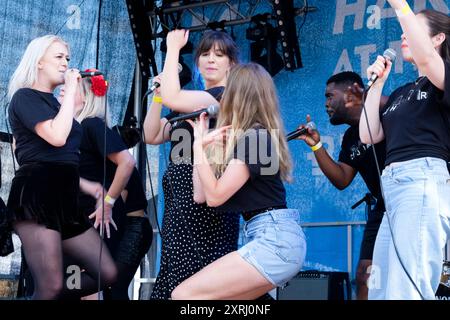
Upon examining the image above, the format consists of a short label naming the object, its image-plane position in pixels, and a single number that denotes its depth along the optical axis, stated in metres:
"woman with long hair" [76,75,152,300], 4.16
